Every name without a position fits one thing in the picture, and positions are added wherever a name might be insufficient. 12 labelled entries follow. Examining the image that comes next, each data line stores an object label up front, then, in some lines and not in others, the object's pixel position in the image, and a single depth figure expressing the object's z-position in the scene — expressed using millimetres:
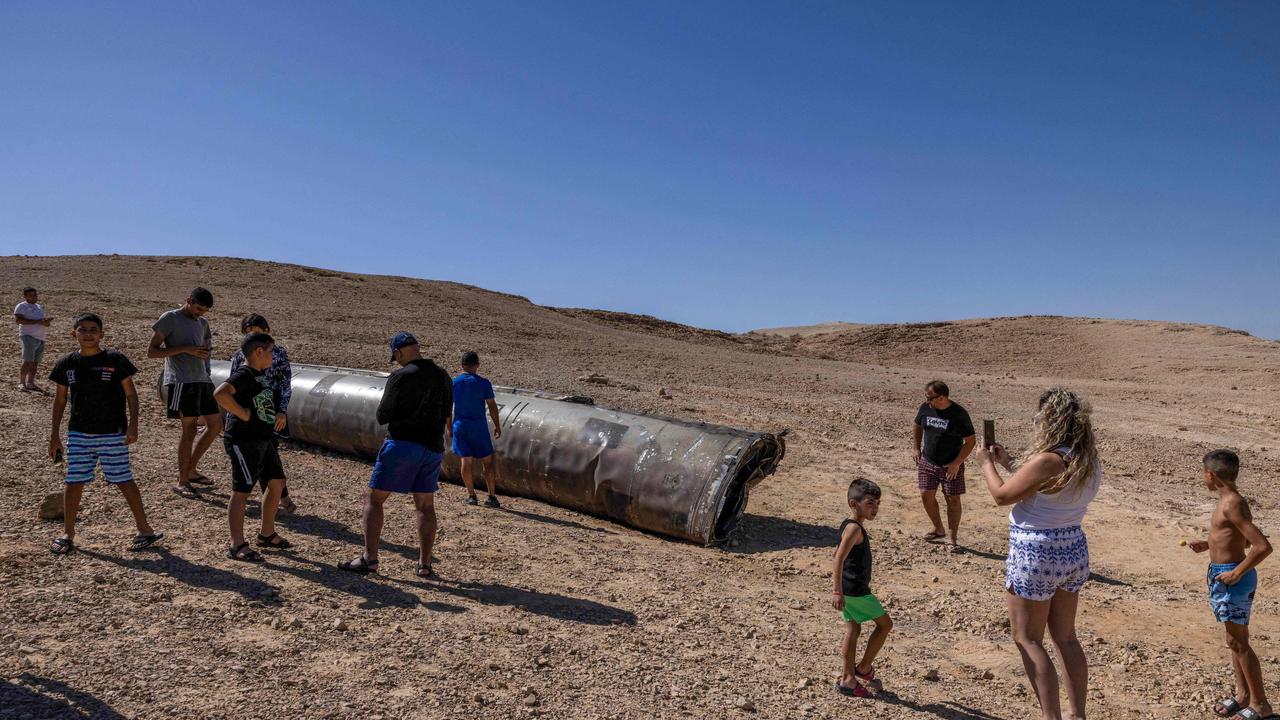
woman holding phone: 3396
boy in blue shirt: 7727
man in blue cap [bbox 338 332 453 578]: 5172
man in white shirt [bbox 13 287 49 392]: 11039
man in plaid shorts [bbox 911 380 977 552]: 7012
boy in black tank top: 4062
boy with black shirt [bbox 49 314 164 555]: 5230
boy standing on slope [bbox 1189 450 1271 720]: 4016
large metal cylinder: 7121
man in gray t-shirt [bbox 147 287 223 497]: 6824
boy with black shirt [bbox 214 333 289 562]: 5305
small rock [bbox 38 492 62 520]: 5895
